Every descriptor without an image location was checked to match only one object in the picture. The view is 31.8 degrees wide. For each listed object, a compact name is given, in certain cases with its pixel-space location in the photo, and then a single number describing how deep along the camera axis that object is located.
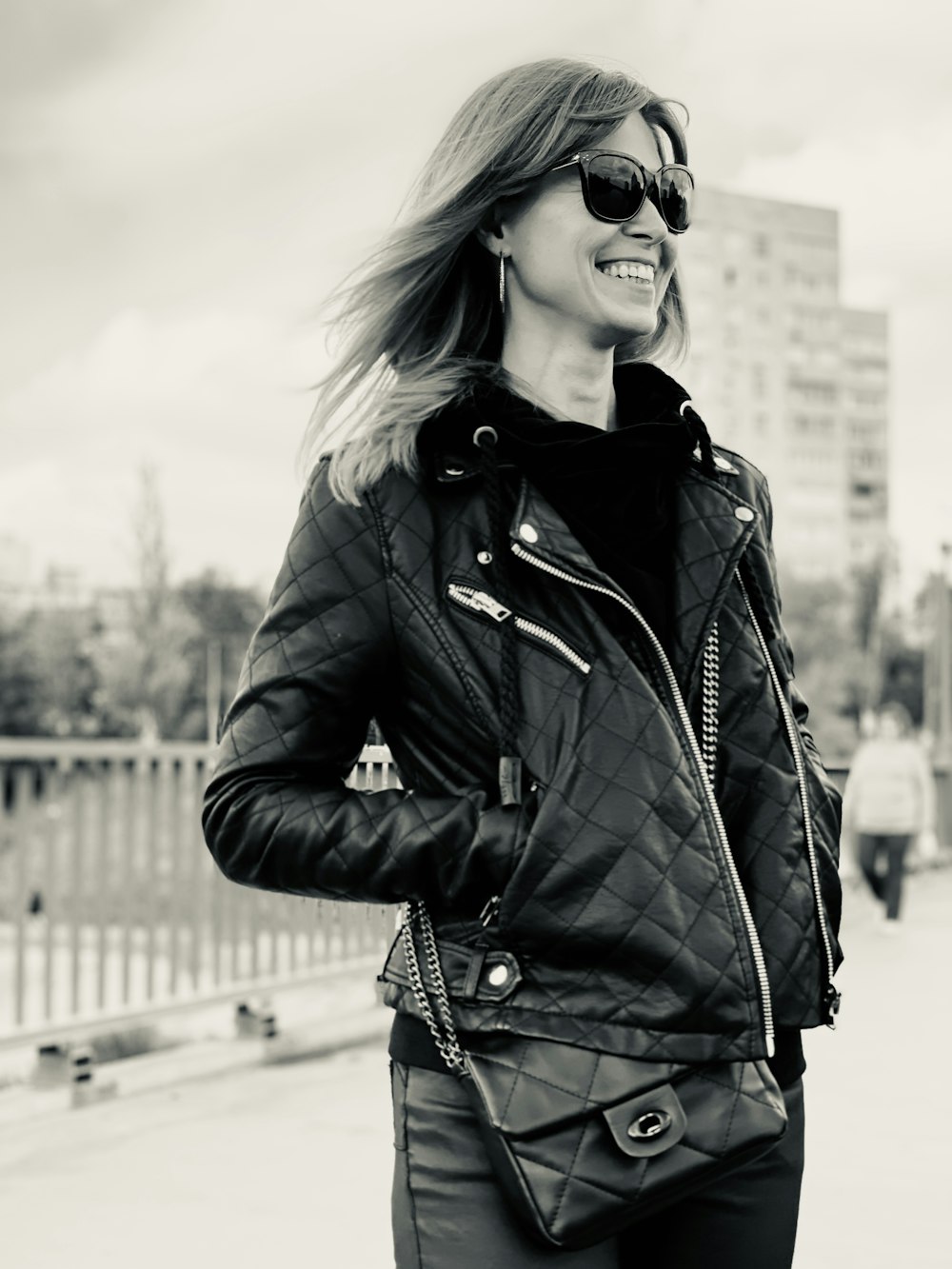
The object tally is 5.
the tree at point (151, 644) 41.38
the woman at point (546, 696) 1.63
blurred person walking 11.44
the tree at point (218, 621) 70.06
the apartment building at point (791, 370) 115.31
